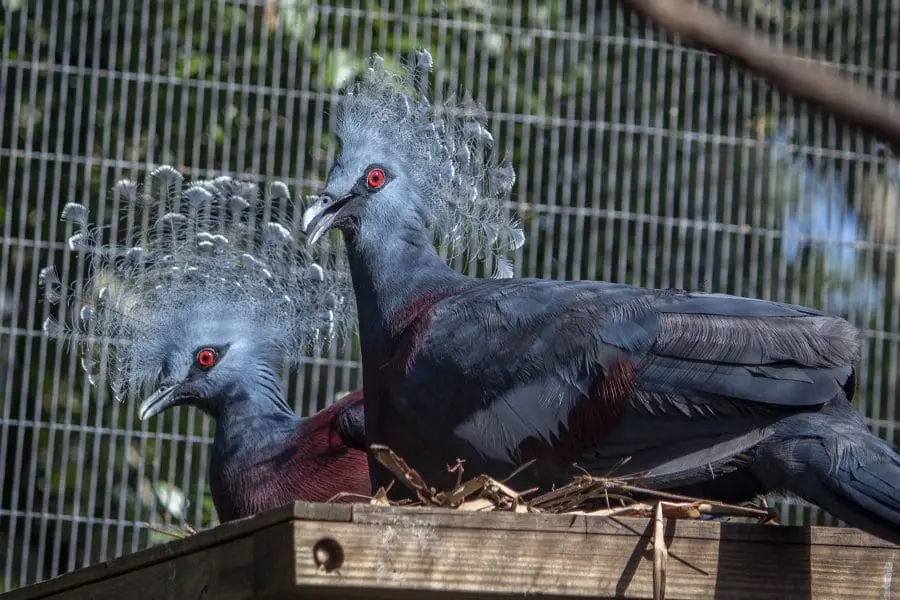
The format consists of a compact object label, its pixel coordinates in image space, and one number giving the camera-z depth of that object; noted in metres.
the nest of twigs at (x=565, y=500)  5.63
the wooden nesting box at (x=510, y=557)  5.03
